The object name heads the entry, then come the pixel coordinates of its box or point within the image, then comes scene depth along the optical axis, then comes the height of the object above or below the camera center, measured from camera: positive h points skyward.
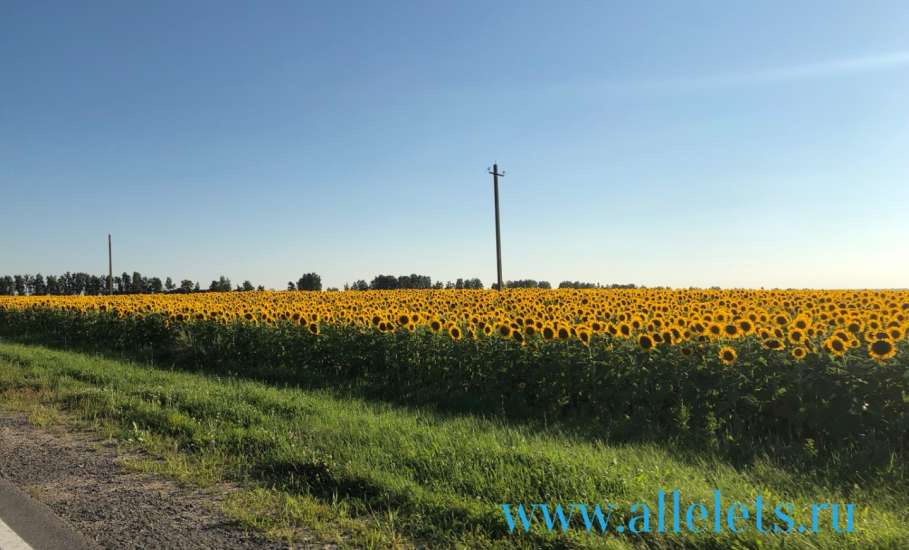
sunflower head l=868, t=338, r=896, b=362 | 6.04 -0.72
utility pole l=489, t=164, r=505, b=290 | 32.31 +5.14
